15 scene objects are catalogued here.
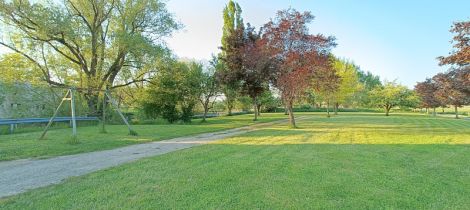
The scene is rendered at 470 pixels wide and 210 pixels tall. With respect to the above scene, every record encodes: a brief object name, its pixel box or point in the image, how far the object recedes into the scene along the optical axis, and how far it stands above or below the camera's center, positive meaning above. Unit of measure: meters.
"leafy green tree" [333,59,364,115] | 37.56 +3.26
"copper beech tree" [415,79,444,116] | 40.32 +1.90
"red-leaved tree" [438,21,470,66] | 13.22 +2.71
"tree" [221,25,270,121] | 22.15 +3.30
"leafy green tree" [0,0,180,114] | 20.98 +5.61
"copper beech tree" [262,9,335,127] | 17.05 +3.48
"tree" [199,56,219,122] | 26.98 +2.08
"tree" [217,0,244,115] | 24.76 +5.75
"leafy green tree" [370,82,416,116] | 44.03 +1.47
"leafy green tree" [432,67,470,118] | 14.52 +1.07
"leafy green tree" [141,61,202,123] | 24.58 +1.39
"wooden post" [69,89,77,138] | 11.28 +0.09
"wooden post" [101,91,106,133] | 15.47 -0.15
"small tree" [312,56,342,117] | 17.75 +1.73
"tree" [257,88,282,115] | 44.98 +0.96
